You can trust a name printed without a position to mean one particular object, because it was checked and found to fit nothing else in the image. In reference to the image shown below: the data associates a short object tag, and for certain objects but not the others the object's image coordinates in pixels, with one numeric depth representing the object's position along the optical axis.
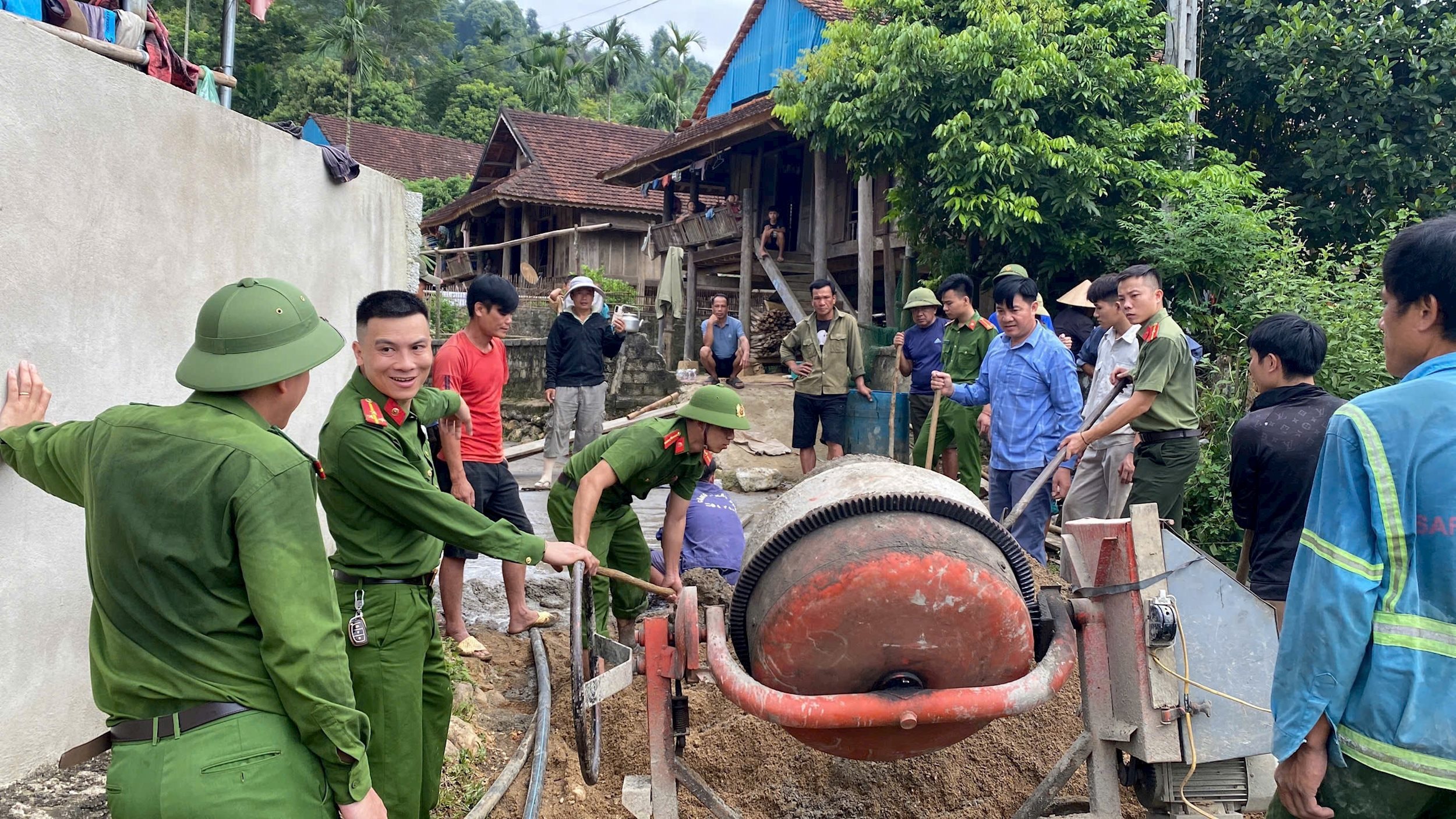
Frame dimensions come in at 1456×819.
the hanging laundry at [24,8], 3.82
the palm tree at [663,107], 37.44
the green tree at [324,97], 31.45
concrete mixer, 2.63
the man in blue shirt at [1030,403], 5.55
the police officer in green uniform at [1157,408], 4.85
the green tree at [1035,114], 8.96
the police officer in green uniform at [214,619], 1.82
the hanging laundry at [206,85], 5.37
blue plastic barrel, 9.10
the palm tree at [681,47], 42.38
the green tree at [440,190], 27.25
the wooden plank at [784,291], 13.92
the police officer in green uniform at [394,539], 2.77
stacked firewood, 17.25
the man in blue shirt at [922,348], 8.02
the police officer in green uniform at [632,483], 4.06
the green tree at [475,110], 36.19
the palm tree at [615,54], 42.44
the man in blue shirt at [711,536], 5.12
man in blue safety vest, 1.82
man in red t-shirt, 5.17
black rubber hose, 3.25
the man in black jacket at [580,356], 8.05
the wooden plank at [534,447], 10.90
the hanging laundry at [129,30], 4.54
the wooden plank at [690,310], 17.41
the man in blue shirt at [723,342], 11.41
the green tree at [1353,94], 9.66
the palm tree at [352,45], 31.45
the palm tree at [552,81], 37.41
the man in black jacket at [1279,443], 3.63
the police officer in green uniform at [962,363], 6.90
